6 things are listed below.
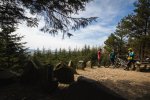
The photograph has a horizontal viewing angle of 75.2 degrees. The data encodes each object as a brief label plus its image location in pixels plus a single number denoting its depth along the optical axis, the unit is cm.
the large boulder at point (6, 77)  424
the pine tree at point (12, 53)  1029
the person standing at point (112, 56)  955
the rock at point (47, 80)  401
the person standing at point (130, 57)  833
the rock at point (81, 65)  855
